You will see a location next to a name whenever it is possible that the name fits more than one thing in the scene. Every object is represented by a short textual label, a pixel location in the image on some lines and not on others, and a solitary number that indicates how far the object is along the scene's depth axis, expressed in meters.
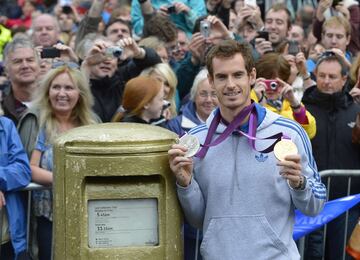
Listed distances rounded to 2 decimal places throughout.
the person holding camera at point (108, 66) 16.15
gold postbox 9.64
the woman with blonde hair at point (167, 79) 15.82
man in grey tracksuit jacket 9.78
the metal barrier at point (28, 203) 12.69
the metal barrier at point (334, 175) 13.70
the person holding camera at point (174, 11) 20.30
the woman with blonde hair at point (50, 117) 13.35
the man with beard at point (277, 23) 19.74
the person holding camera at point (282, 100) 14.00
